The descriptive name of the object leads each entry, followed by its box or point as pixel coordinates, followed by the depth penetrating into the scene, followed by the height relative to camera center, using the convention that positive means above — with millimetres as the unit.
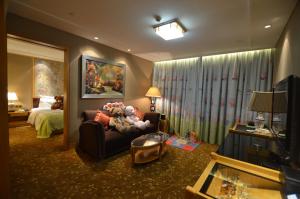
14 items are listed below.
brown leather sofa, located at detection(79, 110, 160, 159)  2564 -899
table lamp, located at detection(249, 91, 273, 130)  1979 -74
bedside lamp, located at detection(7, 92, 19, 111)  4680 -347
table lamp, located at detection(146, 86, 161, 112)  4539 +63
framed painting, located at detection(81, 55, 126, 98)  3264 +358
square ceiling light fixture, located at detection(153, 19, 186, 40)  2250 +1069
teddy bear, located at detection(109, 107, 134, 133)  3101 -637
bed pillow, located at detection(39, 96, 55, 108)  5106 -350
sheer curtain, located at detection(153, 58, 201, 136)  4293 +149
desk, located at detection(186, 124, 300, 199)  921 -580
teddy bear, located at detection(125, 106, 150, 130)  3495 -652
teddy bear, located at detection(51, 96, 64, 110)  4783 -383
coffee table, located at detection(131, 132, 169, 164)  2566 -1002
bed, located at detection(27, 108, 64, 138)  3793 -823
